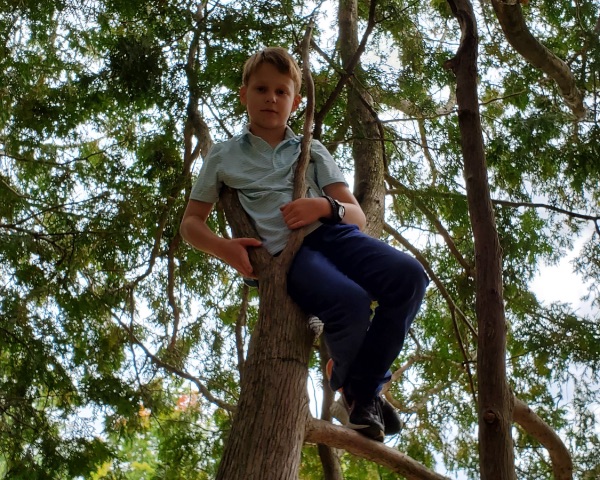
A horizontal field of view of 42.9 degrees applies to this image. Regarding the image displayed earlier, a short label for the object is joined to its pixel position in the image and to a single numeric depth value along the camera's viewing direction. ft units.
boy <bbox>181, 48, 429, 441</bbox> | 5.76
